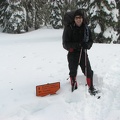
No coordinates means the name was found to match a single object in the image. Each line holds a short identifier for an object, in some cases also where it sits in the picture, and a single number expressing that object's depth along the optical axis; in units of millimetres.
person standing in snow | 4843
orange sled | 5014
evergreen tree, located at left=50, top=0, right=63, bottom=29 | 27017
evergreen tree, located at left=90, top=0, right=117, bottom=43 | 14873
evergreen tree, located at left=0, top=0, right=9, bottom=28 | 24961
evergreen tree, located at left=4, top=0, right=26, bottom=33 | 23732
